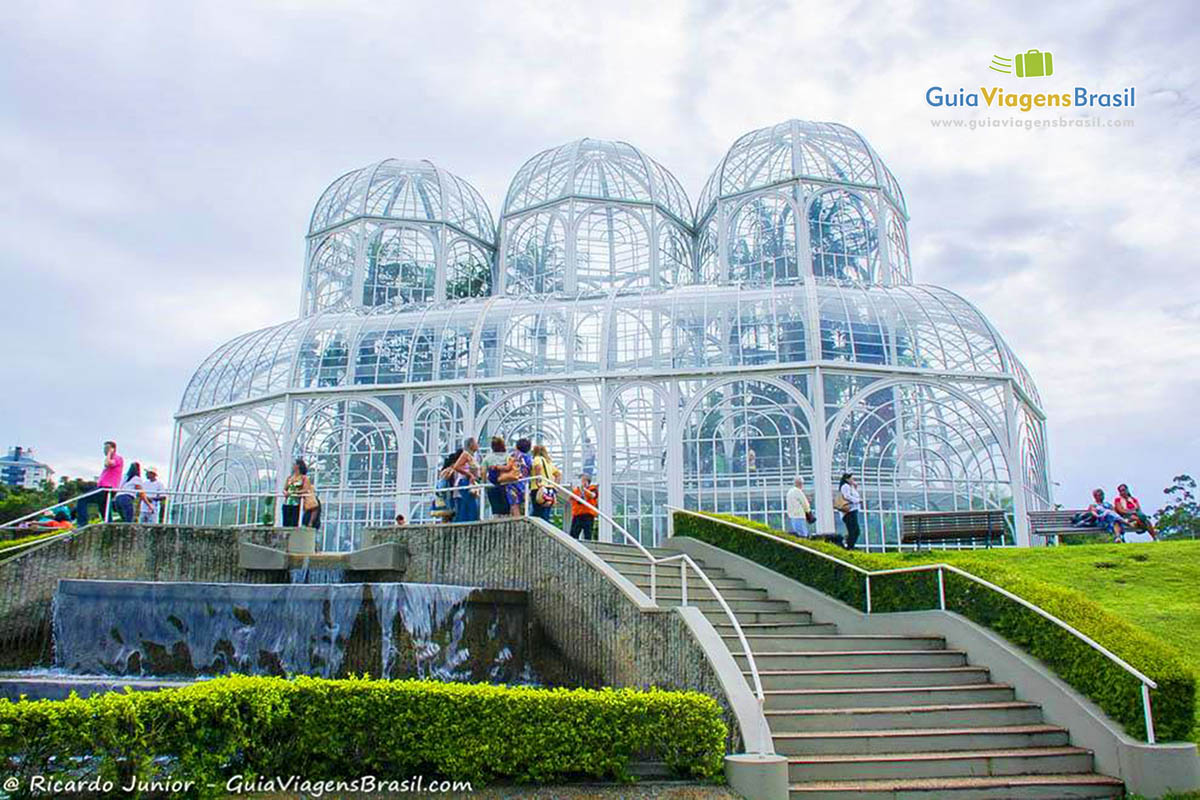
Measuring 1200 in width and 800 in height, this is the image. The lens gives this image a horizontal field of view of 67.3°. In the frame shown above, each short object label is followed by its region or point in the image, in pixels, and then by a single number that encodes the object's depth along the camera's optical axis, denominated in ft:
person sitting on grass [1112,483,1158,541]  54.65
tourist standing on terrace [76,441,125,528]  48.06
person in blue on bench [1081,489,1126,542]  53.57
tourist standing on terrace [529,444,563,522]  42.32
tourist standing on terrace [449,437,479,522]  44.18
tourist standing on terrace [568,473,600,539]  43.15
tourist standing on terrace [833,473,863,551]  47.06
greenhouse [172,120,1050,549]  61.98
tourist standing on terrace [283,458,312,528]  48.06
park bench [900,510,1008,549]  52.95
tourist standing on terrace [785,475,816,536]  46.32
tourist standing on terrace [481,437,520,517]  41.79
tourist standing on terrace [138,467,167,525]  49.98
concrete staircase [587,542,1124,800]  23.85
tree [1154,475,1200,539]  127.24
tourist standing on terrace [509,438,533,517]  42.29
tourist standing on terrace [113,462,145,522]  47.81
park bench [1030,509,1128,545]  55.62
